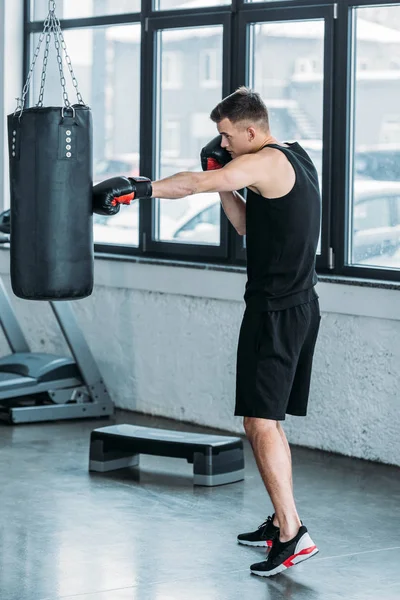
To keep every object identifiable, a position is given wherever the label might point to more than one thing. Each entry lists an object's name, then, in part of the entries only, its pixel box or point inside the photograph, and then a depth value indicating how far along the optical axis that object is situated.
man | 4.86
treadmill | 8.02
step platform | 6.37
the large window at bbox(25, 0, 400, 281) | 7.04
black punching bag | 5.34
